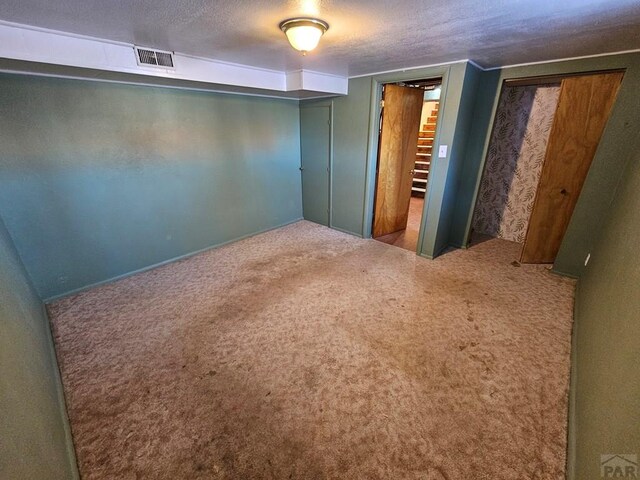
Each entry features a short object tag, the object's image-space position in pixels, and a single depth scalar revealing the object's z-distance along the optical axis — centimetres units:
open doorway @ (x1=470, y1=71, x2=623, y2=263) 256
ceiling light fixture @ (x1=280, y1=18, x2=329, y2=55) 157
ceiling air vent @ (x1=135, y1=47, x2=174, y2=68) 214
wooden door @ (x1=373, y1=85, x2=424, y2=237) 348
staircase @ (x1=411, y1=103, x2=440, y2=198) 613
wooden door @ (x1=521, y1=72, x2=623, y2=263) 249
